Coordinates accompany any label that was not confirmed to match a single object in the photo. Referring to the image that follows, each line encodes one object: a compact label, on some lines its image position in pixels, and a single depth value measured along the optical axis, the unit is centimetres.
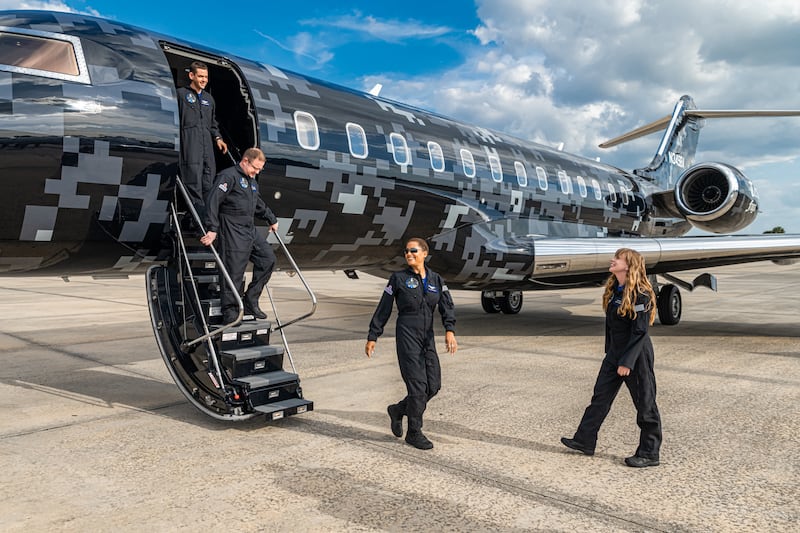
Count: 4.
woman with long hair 463
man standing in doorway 624
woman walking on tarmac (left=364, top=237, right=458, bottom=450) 504
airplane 547
